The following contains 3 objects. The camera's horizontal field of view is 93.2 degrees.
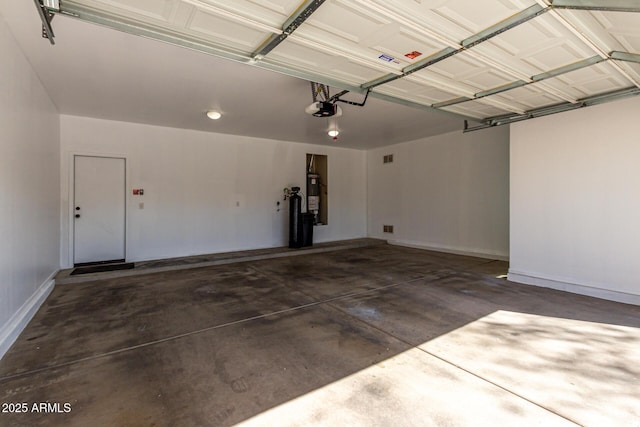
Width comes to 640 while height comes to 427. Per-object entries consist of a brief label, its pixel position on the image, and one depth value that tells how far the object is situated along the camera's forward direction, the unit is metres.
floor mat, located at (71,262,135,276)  5.22
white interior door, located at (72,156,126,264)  5.69
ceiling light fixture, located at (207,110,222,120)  5.19
